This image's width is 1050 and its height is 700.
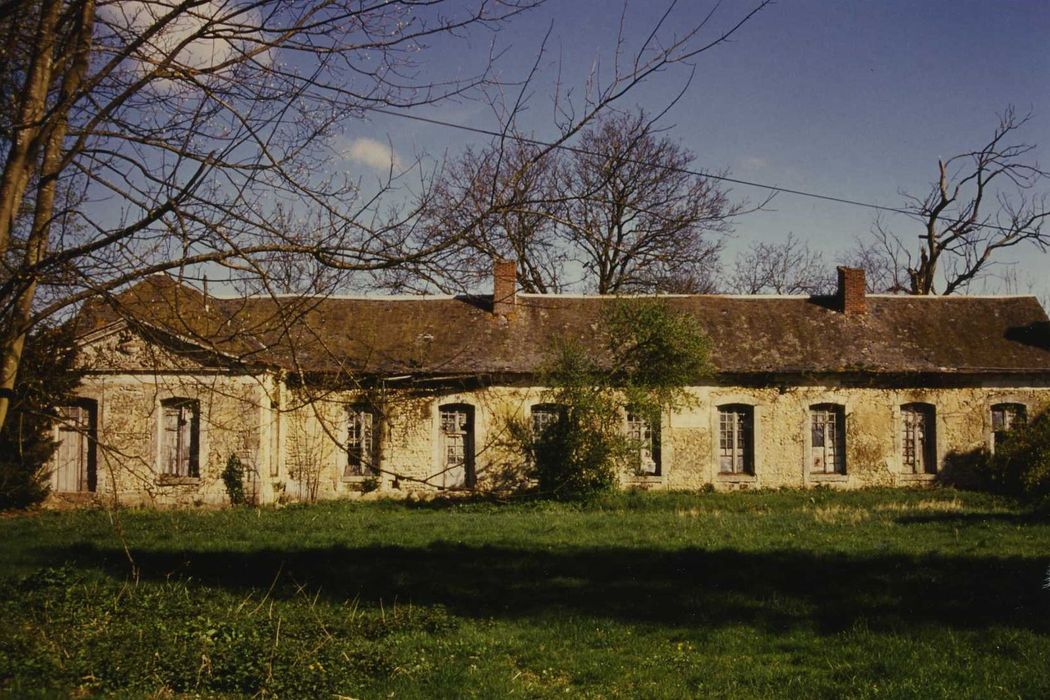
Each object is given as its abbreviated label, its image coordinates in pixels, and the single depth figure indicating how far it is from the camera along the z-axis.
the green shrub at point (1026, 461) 19.94
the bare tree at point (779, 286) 40.78
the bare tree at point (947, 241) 31.72
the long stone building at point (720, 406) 19.30
